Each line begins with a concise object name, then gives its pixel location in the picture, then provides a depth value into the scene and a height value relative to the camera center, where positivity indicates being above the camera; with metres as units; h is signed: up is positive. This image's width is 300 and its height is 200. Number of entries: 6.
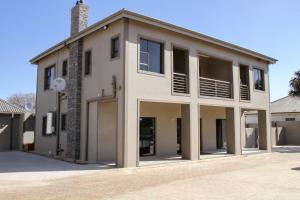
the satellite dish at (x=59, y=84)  12.98 +2.04
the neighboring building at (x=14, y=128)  17.82 -0.59
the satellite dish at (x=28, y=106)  17.83 +1.11
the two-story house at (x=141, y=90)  10.24 +1.62
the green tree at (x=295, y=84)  20.71 +3.26
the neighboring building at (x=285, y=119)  23.68 +0.25
